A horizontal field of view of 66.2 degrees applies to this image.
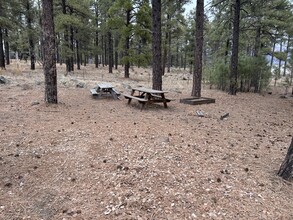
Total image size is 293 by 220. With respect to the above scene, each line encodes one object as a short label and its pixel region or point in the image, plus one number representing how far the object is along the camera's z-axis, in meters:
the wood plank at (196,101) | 8.55
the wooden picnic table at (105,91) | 8.97
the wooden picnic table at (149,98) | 7.28
